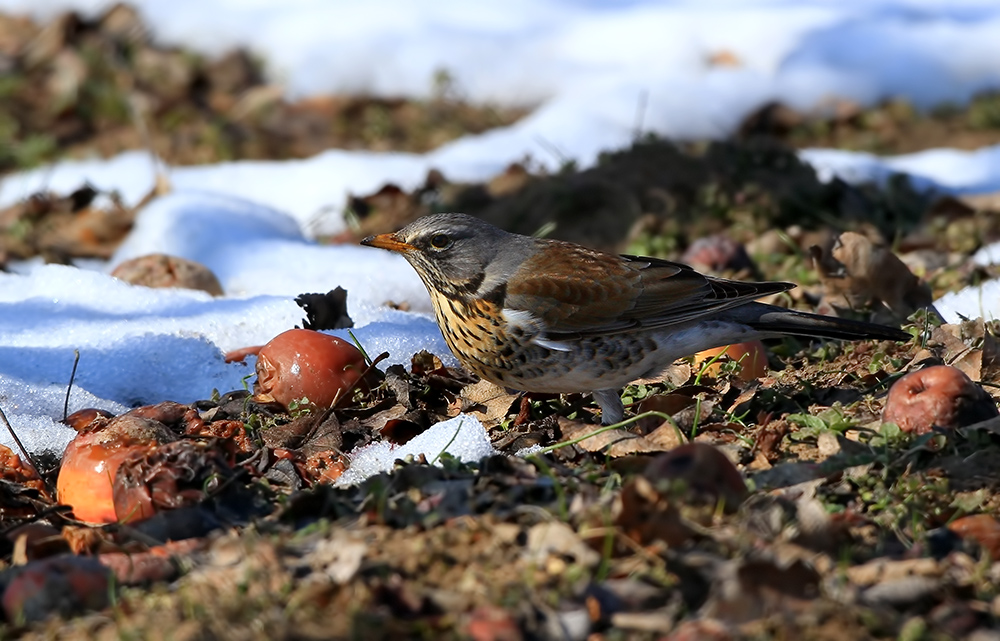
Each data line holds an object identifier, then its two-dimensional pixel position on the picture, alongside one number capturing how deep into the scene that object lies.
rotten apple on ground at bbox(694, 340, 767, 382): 11.06
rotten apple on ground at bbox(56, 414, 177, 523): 8.29
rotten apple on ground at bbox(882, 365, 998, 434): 8.76
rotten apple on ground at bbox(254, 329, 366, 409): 10.12
